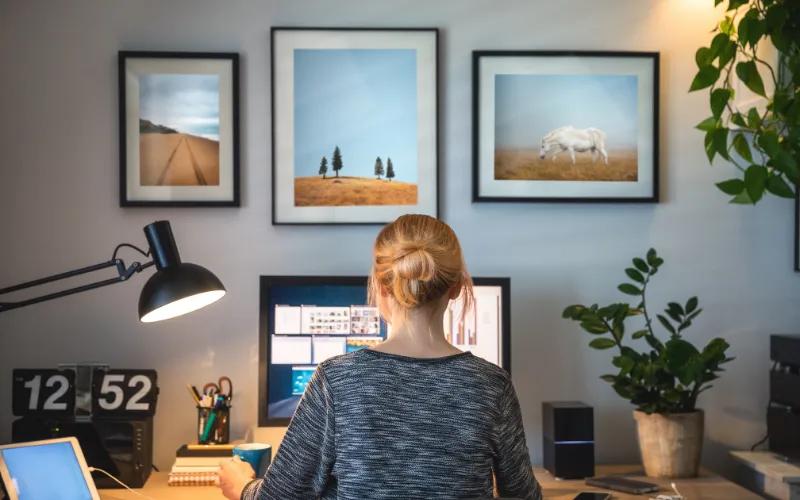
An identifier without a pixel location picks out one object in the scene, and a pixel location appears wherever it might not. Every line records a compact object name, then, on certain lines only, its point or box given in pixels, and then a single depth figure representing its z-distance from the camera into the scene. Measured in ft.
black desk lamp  5.80
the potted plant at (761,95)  6.67
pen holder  7.36
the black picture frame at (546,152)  7.99
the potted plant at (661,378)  7.07
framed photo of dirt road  7.83
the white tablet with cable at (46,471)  5.88
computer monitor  7.22
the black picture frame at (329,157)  7.89
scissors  7.60
